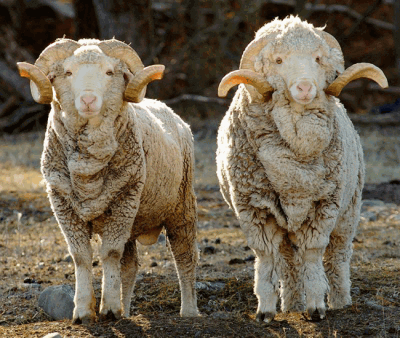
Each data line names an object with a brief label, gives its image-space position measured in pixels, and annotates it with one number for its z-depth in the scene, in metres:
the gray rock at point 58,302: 12.48
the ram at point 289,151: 10.68
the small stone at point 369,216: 19.64
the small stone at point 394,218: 19.44
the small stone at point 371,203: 20.91
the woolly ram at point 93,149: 11.12
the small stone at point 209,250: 16.94
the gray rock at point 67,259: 15.96
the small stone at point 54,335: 9.62
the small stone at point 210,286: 14.22
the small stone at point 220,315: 11.58
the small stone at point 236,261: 15.84
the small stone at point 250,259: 16.06
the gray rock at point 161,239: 17.86
